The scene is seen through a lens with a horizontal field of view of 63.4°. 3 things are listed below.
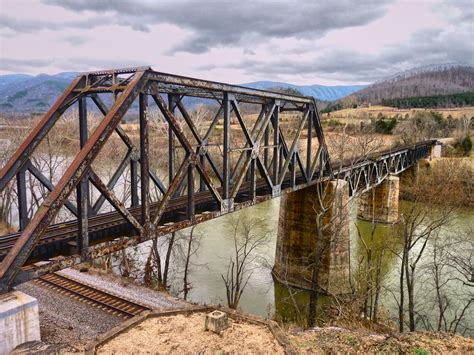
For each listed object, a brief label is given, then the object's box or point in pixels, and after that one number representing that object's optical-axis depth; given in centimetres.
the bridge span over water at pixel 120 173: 674
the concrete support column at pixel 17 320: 590
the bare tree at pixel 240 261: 1916
